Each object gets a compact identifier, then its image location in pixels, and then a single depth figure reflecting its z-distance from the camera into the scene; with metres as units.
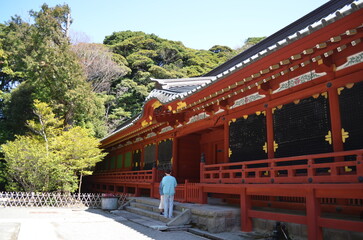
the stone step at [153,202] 9.25
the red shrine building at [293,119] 5.52
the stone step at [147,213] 9.15
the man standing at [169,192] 8.95
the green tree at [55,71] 20.42
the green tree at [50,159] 15.35
